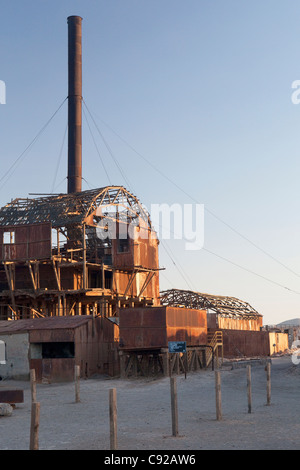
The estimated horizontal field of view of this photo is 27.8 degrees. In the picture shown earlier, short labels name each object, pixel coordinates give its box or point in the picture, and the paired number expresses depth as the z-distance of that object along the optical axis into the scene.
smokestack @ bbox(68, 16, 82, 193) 68.75
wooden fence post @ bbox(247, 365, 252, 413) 24.95
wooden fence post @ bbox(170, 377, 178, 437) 19.70
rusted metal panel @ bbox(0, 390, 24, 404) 28.73
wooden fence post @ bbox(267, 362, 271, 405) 27.28
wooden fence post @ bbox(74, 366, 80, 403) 31.61
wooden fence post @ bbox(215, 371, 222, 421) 23.02
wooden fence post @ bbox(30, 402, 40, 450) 15.06
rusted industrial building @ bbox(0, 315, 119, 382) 42.97
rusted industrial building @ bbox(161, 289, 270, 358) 60.66
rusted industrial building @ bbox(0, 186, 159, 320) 56.50
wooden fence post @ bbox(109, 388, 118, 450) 16.59
